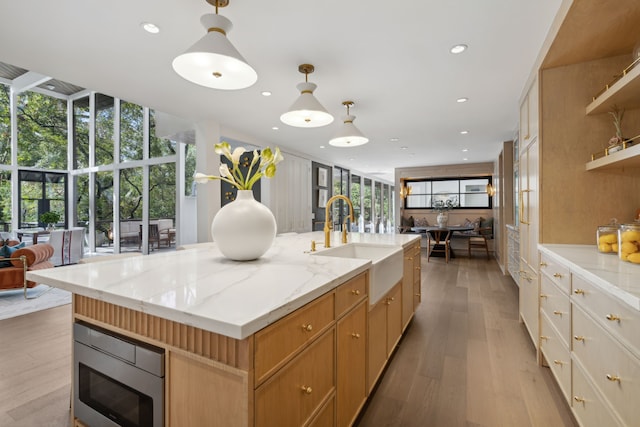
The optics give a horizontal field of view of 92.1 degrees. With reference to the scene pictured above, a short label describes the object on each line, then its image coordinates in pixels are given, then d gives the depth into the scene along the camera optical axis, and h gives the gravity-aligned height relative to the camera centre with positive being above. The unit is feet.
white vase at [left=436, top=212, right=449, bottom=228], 26.29 -0.33
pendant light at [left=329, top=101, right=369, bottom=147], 10.27 +2.68
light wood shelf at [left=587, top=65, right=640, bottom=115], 5.54 +2.43
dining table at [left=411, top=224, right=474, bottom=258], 23.89 -1.06
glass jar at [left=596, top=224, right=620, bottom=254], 6.12 -0.46
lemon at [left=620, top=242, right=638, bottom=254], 5.26 -0.54
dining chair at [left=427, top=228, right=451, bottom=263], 22.77 -1.94
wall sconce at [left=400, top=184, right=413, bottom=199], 32.12 +2.64
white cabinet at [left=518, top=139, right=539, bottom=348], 8.25 -0.64
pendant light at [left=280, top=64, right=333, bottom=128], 8.04 +2.75
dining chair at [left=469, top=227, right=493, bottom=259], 24.27 -1.97
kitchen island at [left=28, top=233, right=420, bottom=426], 2.88 -1.27
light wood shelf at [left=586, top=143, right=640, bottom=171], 5.41 +1.11
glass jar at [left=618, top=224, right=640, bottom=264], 5.23 -0.46
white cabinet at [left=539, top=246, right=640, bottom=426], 3.62 -1.96
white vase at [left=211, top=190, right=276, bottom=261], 5.18 -0.20
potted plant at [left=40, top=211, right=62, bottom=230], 22.35 -0.13
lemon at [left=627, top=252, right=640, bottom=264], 5.05 -0.69
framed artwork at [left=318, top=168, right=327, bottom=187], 24.92 +3.21
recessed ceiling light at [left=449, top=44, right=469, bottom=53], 7.82 +4.32
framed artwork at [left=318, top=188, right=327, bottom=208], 24.77 +1.55
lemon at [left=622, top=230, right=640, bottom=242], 5.28 -0.34
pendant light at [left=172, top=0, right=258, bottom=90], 5.32 +2.81
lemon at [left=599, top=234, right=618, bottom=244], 6.11 -0.44
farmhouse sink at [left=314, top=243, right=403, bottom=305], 5.92 -1.06
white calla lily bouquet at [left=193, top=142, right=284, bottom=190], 5.48 +0.91
